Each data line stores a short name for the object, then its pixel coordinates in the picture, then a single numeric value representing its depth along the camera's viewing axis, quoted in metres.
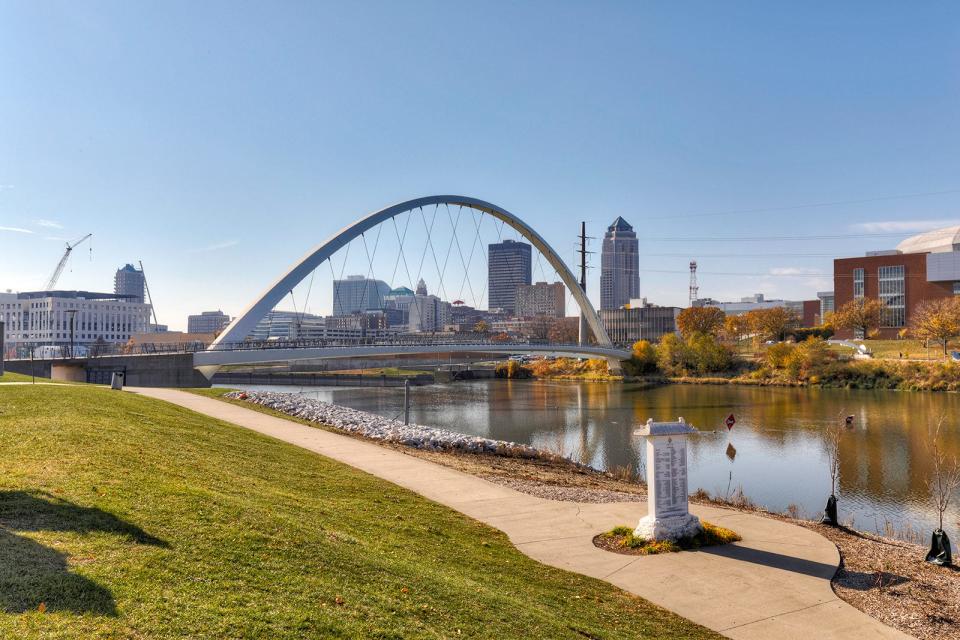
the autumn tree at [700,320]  99.88
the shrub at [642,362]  80.25
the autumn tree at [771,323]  93.25
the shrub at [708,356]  76.38
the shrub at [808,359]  65.75
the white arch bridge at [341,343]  37.94
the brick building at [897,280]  87.62
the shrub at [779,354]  70.12
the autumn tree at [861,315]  86.44
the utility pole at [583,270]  82.12
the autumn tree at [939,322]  67.56
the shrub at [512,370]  92.69
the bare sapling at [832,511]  11.83
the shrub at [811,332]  91.00
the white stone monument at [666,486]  10.10
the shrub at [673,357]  78.31
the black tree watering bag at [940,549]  9.85
